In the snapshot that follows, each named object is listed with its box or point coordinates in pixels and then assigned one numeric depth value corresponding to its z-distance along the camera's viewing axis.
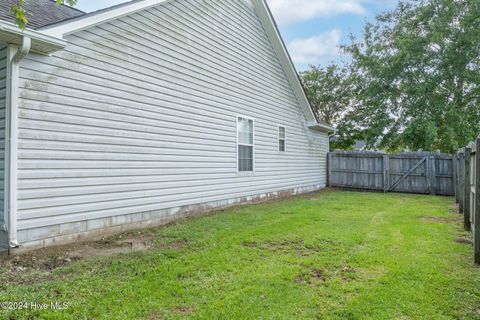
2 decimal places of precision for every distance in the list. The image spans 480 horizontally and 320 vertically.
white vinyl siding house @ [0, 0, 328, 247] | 4.48
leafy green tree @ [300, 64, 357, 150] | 20.19
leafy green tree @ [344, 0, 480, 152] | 14.59
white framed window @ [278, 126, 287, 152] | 11.15
